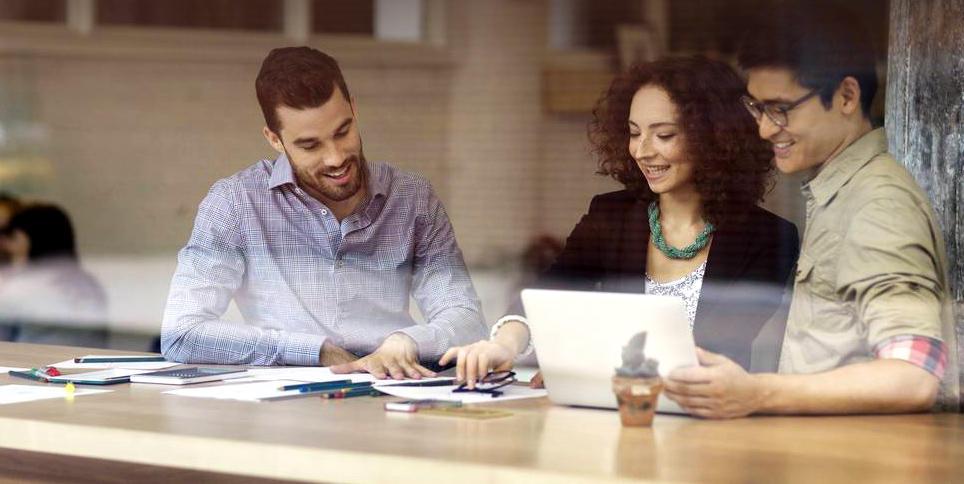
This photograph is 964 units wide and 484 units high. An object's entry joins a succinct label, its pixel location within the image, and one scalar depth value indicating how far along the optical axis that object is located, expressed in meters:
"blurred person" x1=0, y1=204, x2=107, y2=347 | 4.22
